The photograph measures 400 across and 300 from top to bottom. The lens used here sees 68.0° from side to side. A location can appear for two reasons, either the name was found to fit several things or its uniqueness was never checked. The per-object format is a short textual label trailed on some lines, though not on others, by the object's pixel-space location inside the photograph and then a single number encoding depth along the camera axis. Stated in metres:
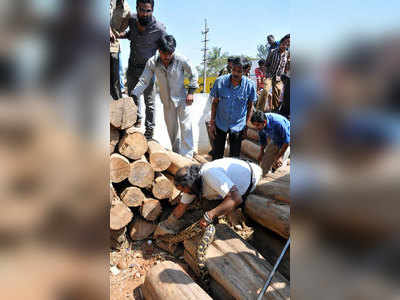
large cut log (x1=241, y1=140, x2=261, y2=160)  5.71
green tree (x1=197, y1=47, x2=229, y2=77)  34.34
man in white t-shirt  2.72
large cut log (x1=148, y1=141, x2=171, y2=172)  3.19
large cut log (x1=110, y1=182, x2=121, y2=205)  2.98
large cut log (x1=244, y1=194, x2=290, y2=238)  2.67
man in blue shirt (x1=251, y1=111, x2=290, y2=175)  3.49
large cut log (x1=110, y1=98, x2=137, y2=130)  2.87
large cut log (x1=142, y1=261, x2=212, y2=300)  2.14
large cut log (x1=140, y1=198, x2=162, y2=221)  3.21
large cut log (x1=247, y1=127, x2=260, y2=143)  6.10
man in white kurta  3.51
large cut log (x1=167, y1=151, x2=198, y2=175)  3.39
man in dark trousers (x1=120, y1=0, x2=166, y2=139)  3.53
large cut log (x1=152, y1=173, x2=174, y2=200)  3.21
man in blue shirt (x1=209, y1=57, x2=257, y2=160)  3.62
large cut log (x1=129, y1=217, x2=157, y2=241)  3.30
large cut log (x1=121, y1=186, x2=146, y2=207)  3.09
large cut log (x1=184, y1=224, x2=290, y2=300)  2.10
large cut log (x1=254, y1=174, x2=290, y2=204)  2.98
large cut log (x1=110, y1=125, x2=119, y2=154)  2.97
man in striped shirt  5.88
